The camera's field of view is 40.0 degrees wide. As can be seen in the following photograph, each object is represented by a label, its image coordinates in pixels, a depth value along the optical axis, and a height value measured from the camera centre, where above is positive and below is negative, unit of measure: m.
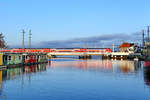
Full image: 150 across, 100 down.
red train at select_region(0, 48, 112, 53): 153.05 -0.47
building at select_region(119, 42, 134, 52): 190.14 +2.87
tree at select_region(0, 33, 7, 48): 113.22 +4.83
